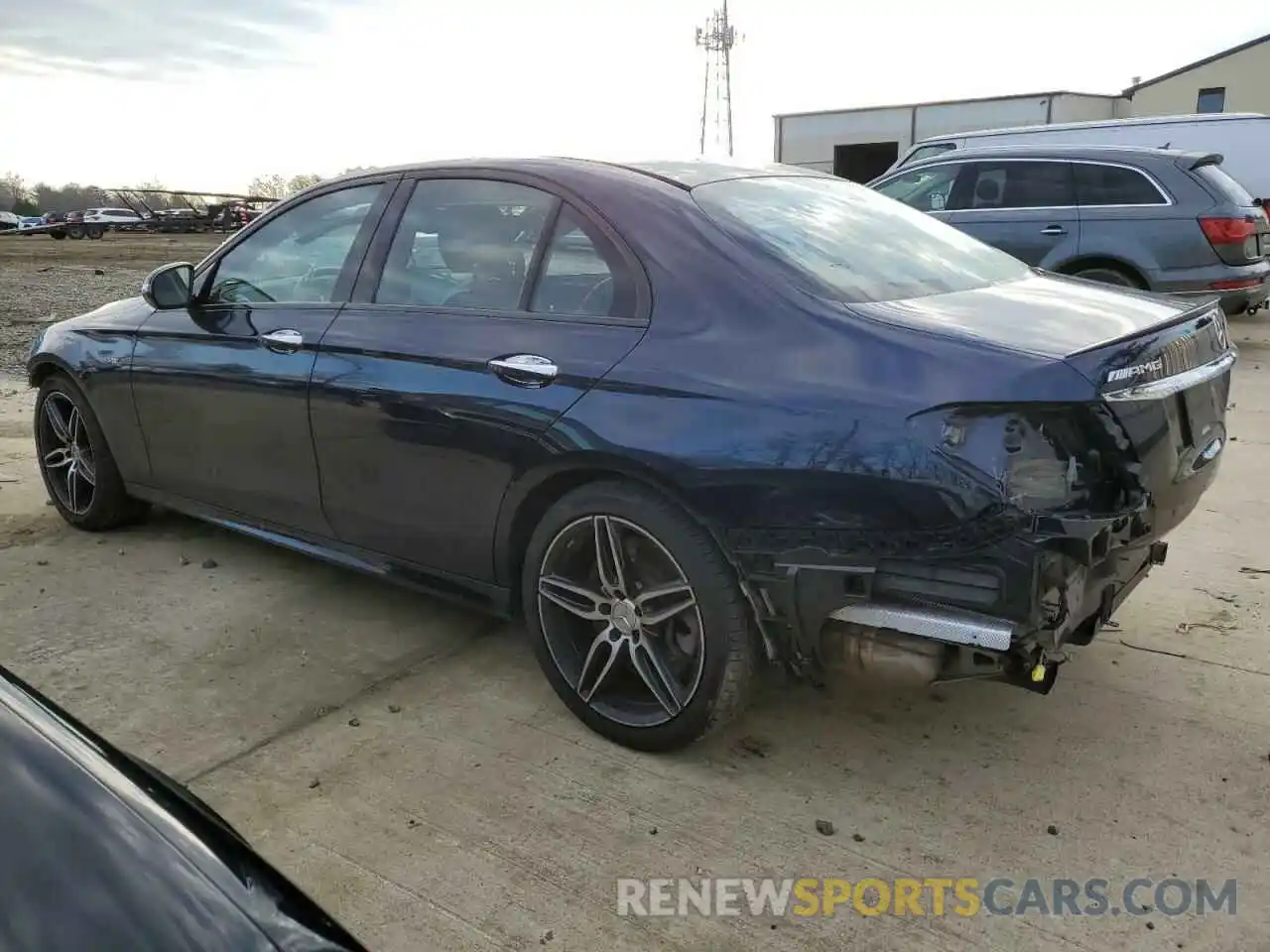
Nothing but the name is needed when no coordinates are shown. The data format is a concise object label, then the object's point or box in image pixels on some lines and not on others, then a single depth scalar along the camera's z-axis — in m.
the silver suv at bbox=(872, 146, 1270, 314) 8.52
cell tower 53.41
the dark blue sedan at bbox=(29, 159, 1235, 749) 2.39
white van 12.22
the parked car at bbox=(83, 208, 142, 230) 44.41
